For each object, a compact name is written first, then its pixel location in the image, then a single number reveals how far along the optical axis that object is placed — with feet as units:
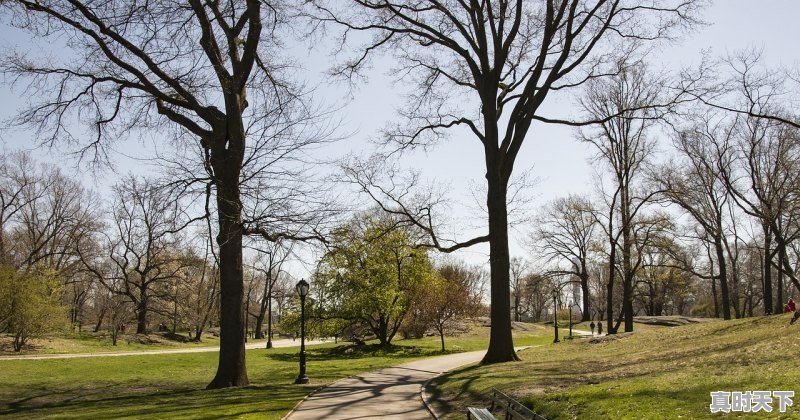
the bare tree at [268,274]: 49.33
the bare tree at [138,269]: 149.48
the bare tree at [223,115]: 46.93
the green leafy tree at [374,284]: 108.58
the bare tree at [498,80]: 58.34
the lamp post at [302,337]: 54.90
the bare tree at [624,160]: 100.72
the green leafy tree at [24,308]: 95.61
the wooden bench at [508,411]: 25.32
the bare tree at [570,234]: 157.44
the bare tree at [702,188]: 103.55
